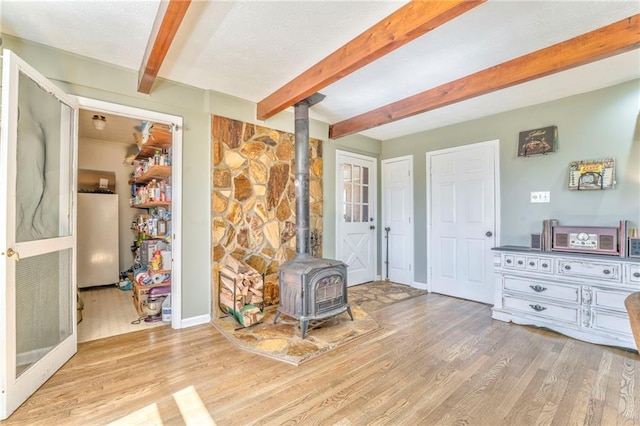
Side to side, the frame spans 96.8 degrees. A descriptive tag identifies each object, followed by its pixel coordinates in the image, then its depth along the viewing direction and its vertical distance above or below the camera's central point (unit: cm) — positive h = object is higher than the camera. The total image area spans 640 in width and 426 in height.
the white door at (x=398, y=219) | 473 -6
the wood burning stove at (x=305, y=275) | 276 -60
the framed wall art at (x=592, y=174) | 291 +43
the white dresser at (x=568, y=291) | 255 -77
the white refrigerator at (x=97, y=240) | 452 -40
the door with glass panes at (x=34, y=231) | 171 -11
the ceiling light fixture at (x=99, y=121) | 358 +119
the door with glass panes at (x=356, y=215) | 452 +0
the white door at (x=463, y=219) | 382 -6
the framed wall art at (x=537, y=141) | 329 +88
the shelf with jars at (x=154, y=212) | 327 +4
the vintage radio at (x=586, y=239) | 275 -24
